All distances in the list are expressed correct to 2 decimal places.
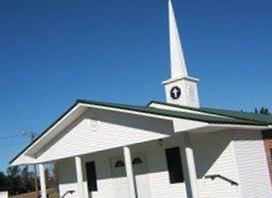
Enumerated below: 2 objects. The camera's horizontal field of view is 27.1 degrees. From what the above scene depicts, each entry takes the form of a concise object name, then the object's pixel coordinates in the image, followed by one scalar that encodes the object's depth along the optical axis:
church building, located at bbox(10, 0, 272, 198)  20.55
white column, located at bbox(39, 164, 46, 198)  25.20
